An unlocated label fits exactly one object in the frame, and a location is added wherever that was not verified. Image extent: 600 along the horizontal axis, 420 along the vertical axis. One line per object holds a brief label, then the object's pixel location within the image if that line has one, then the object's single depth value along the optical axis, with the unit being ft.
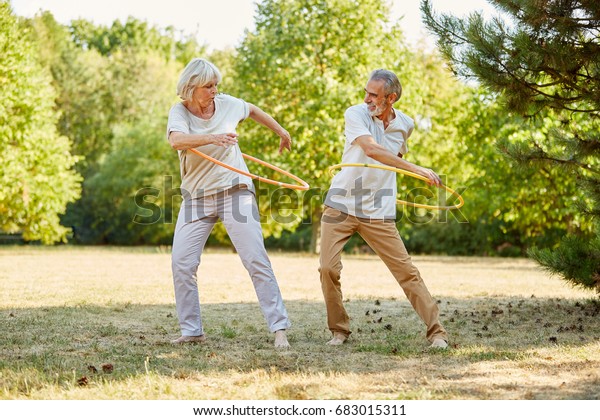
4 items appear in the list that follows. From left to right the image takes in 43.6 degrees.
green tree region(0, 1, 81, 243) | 69.82
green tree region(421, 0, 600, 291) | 24.08
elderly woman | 19.52
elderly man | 19.27
